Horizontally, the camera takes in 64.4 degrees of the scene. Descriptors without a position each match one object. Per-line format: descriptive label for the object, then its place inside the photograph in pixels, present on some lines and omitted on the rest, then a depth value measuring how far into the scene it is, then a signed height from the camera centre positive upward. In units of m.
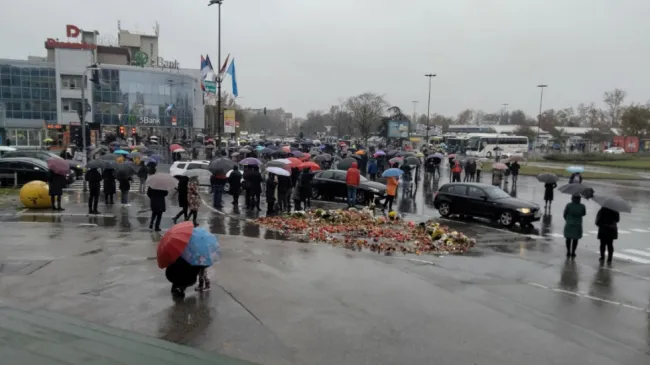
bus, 66.81 -1.01
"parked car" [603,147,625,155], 65.82 -1.38
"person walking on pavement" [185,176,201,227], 15.33 -2.09
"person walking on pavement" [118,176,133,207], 19.18 -2.37
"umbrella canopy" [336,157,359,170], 27.36 -1.71
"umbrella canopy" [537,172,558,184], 20.50 -1.57
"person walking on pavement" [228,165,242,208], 19.78 -2.15
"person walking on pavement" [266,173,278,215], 18.44 -2.23
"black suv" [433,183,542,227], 17.16 -2.35
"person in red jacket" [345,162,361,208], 19.62 -1.90
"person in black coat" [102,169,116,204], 18.97 -2.09
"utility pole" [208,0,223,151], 31.43 +4.30
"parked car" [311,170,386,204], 21.78 -2.41
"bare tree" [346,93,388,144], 78.75 +3.63
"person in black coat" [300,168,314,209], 18.94 -2.01
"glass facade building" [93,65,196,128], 72.81 +3.95
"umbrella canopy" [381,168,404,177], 20.17 -1.54
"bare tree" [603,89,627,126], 117.51 +8.83
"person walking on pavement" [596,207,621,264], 12.16 -1.96
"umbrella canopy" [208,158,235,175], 18.75 -1.41
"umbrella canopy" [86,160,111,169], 17.48 -1.39
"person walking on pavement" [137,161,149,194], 23.28 -2.24
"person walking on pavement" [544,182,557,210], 20.84 -2.13
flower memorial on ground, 13.34 -2.82
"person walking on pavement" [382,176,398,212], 19.94 -2.15
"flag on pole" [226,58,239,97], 36.03 +3.80
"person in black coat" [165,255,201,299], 8.16 -2.37
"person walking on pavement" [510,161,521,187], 29.64 -1.81
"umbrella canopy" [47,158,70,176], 16.48 -1.39
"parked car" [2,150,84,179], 27.88 -1.84
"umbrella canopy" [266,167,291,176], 17.92 -1.44
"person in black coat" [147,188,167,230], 14.26 -2.15
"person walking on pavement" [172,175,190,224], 15.51 -2.03
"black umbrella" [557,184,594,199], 13.62 -1.36
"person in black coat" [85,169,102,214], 17.03 -2.06
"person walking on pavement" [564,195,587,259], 12.70 -1.95
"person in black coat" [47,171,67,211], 17.03 -2.05
